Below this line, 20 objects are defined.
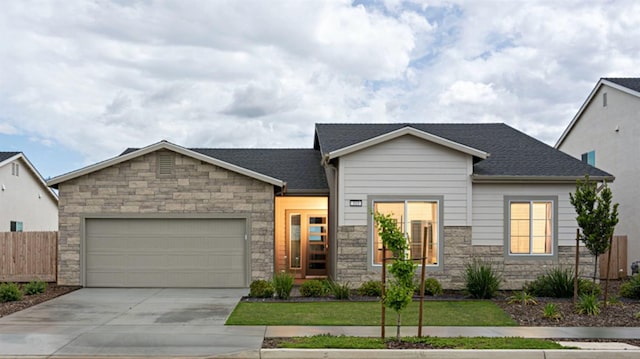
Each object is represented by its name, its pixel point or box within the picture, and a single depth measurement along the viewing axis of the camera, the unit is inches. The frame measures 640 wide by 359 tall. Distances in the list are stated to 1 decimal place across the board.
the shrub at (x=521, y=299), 511.9
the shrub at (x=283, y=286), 534.9
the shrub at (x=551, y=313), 449.4
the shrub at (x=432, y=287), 566.3
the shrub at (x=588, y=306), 470.3
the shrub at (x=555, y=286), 555.5
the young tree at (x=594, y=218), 502.9
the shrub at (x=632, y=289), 554.9
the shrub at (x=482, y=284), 547.2
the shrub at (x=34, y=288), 569.9
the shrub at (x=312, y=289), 548.1
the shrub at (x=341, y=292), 537.5
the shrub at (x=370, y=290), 560.7
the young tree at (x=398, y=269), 351.9
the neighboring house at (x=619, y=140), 784.9
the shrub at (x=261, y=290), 541.6
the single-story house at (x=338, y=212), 607.8
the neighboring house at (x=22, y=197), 949.2
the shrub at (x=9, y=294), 524.3
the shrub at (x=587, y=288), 558.9
